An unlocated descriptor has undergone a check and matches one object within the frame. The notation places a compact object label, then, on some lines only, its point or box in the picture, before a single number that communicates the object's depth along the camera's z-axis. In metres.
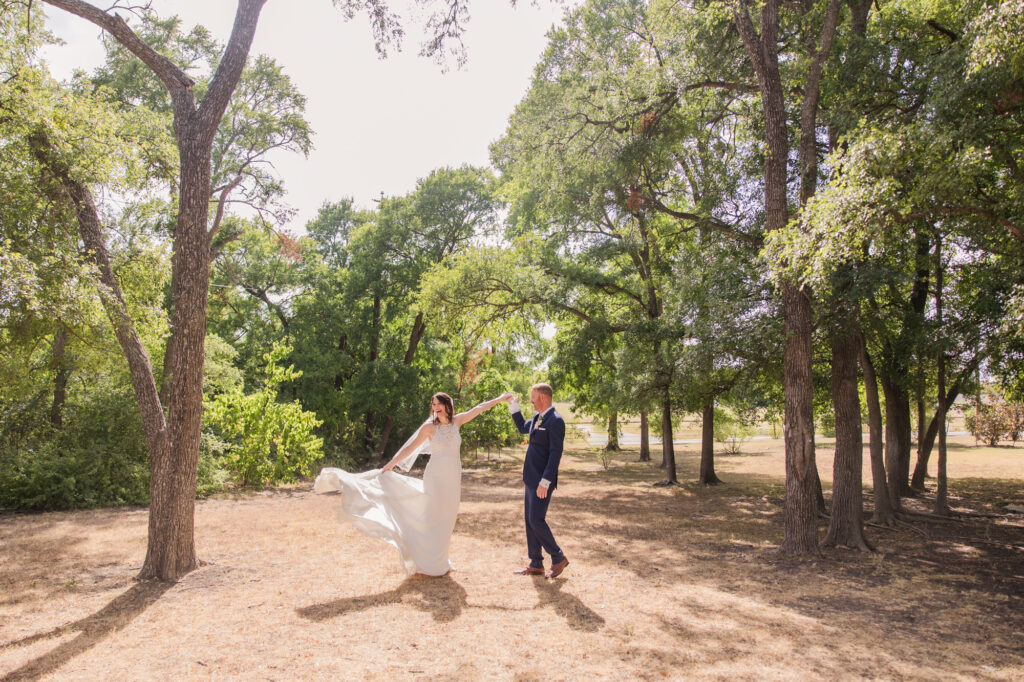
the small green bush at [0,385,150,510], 11.11
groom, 6.52
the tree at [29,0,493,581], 6.38
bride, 6.56
